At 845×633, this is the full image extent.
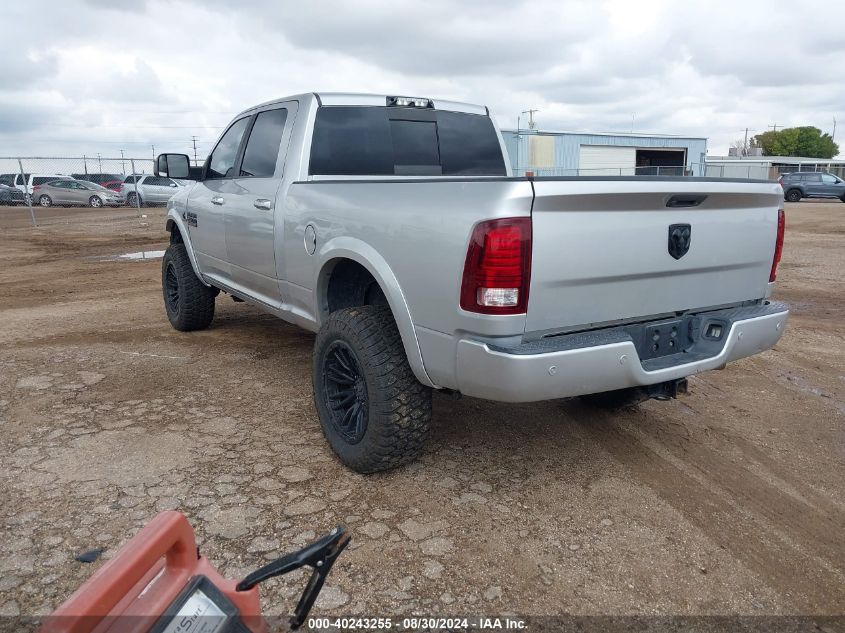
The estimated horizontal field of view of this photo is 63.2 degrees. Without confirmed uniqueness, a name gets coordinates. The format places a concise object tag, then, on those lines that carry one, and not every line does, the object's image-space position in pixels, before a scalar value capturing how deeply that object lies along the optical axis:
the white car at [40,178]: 29.10
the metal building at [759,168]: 33.75
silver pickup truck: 2.72
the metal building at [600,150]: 32.00
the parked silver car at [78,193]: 28.59
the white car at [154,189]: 26.05
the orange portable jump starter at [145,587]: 1.37
